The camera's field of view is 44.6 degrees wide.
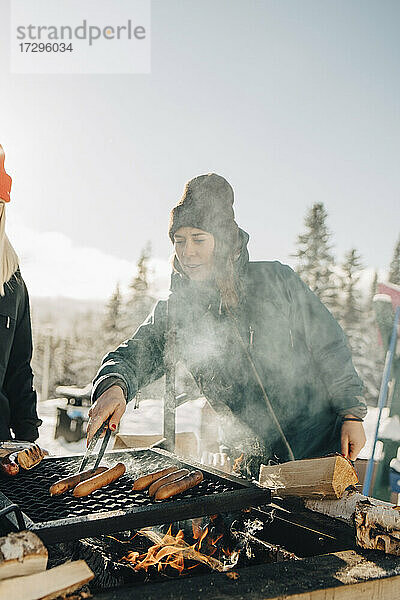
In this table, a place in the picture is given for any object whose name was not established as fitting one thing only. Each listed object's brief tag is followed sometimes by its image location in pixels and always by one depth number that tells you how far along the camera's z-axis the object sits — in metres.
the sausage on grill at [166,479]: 1.84
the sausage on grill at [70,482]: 1.80
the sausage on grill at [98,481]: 1.79
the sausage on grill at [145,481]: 1.92
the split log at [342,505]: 2.10
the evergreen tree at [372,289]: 25.39
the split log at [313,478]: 2.12
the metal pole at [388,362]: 5.96
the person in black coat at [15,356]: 3.09
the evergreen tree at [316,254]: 23.72
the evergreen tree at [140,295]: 22.19
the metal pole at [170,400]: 2.83
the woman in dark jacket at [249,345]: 2.84
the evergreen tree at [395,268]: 25.38
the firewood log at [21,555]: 1.22
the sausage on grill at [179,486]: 1.78
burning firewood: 1.76
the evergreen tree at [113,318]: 22.50
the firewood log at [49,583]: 1.20
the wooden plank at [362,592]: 1.40
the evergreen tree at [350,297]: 25.03
